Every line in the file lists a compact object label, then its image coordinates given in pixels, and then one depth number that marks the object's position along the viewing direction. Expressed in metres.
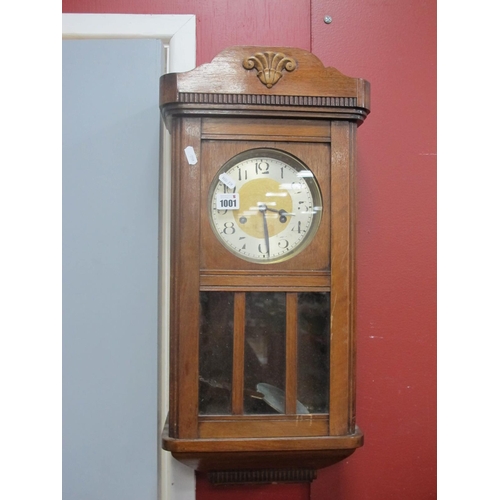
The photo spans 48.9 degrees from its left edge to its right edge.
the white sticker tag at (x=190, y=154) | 1.00
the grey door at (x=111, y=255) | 1.21
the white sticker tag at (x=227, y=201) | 1.02
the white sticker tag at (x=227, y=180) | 1.01
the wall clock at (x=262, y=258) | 1.00
